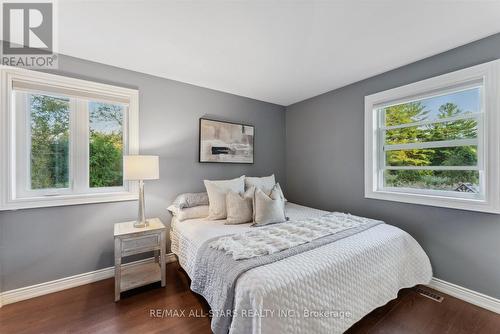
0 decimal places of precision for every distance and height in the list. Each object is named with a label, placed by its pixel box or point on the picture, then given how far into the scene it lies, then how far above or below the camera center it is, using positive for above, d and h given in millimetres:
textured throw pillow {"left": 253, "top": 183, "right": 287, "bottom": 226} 2122 -448
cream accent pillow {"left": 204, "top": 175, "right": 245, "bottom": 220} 2332 -318
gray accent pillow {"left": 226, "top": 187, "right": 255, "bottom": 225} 2189 -443
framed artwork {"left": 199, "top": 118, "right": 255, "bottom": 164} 2881 +375
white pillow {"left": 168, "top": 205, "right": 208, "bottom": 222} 2305 -521
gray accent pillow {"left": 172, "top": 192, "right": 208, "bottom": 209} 2416 -400
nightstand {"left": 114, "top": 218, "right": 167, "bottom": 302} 1867 -787
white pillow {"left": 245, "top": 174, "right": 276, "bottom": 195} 2717 -215
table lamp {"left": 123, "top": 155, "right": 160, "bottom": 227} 2025 -31
